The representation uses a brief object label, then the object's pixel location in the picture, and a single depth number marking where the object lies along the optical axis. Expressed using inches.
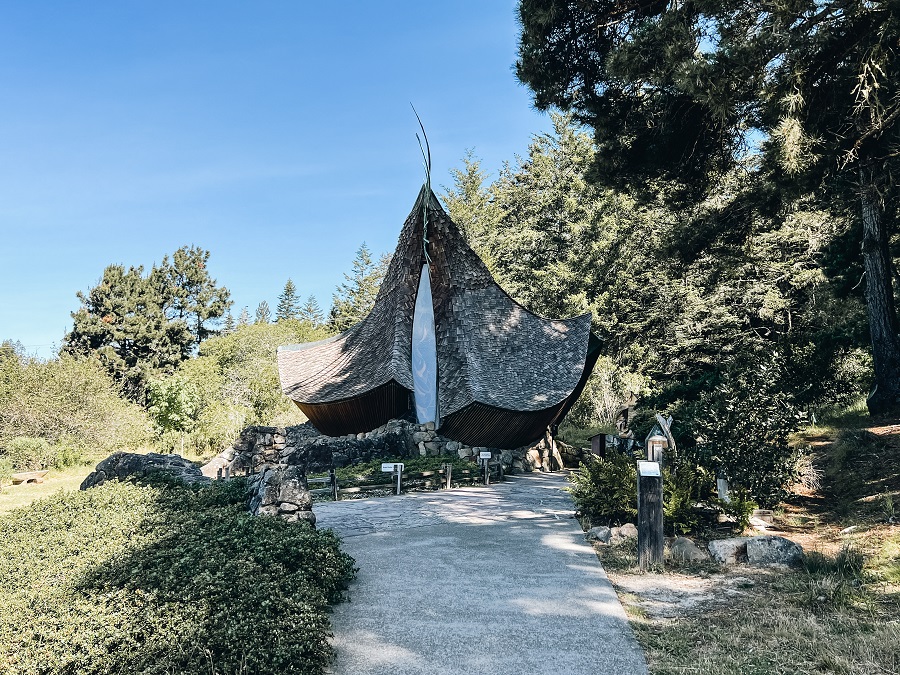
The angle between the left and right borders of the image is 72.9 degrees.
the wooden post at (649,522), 275.0
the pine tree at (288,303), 2815.0
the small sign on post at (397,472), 529.8
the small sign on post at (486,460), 586.2
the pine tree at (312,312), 2628.4
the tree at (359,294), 1911.9
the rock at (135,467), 499.8
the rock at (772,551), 266.5
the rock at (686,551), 283.1
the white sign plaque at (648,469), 275.7
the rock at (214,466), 703.1
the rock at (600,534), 331.6
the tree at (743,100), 330.3
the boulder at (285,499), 306.2
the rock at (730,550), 277.4
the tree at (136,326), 1721.2
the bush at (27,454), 735.7
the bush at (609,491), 346.3
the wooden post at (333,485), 509.4
